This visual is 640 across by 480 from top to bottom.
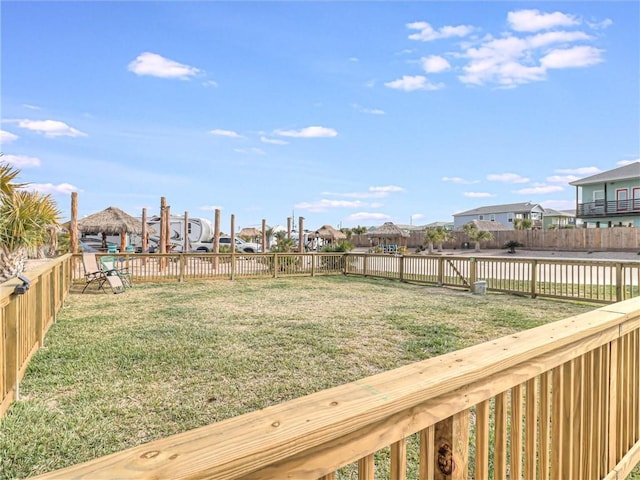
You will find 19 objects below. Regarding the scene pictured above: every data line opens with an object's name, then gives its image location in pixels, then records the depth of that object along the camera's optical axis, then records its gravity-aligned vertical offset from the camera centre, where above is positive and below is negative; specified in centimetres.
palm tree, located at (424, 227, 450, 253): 3045 -7
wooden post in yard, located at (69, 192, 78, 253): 1183 +59
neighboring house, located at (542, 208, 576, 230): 4494 +232
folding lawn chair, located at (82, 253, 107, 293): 964 -90
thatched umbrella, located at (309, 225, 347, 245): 3878 +11
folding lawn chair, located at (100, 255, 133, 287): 994 -92
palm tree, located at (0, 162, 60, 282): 695 +32
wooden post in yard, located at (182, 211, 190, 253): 1883 -20
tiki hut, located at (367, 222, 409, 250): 3484 +1
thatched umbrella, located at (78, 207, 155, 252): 2109 +72
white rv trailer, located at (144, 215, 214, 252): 2386 +30
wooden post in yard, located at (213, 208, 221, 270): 1598 +30
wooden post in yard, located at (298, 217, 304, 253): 1895 +36
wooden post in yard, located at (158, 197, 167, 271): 1480 +51
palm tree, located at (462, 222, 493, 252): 3061 +2
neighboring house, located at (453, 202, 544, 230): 4509 +294
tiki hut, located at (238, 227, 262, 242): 3600 +18
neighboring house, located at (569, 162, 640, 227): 2678 +303
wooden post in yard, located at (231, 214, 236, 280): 1270 -105
